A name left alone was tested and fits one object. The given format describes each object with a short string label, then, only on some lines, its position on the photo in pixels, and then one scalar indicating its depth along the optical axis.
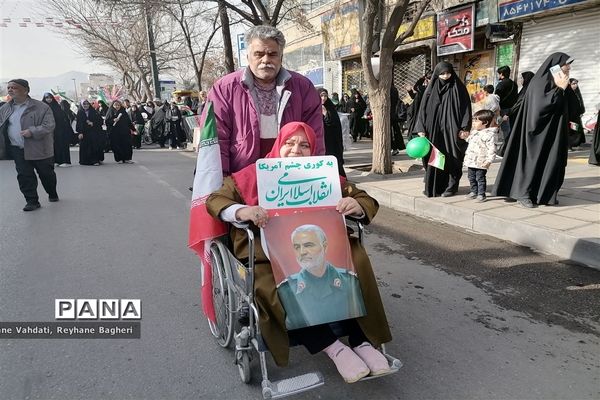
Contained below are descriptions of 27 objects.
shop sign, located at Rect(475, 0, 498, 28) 12.04
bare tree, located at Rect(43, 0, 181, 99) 22.17
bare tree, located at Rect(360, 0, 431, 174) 7.38
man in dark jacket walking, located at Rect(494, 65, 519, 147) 9.05
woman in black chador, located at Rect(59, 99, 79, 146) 14.83
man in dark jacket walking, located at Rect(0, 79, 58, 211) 6.39
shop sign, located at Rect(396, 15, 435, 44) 14.33
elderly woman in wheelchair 2.18
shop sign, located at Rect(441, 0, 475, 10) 12.85
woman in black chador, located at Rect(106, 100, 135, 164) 12.22
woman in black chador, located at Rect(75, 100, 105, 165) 11.61
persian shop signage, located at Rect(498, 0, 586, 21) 10.57
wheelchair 2.12
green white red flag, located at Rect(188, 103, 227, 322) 2.60
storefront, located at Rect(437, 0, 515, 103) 12.37
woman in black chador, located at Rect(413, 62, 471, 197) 5.93
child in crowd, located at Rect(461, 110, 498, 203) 5.57
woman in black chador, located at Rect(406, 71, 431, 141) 9.39
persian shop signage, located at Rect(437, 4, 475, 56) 12.84
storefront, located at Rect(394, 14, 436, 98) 14.53
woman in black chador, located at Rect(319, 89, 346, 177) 7.90
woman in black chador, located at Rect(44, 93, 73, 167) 11.13
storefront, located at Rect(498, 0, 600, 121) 10.56
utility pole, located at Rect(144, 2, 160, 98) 16.77
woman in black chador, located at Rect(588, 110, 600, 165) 7.75
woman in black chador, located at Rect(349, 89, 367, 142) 13.73
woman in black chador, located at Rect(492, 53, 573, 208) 5.11
